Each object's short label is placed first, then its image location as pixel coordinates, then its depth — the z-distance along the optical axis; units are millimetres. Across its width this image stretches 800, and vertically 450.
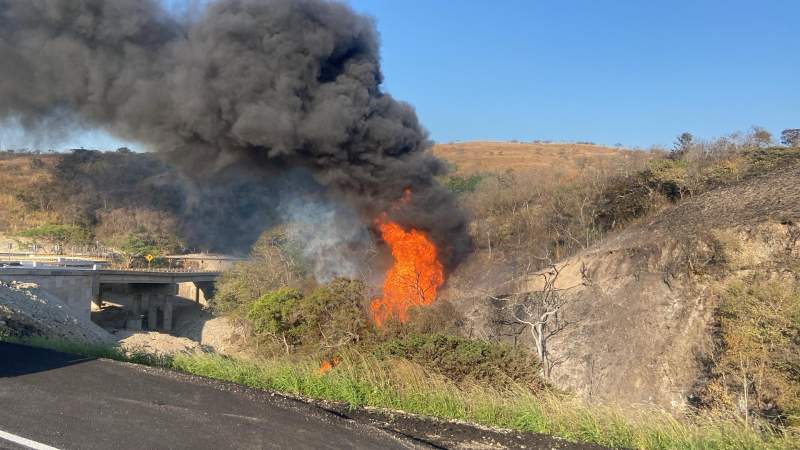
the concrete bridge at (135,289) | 32531
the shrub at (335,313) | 15164
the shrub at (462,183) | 48812
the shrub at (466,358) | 8430
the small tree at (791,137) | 33938
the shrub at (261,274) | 28609
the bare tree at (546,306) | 18422
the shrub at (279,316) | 17719
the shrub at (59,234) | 58156
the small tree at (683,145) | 35469
